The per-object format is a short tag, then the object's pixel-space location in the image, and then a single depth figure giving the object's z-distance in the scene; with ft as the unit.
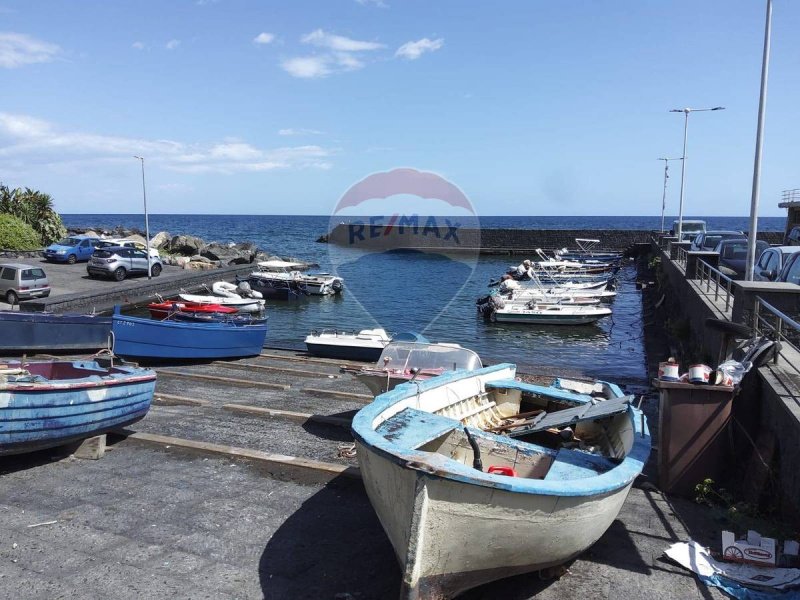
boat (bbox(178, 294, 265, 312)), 87.23
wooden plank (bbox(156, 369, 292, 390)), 46.75
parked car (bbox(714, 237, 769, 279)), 71.46
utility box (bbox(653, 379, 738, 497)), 25.07
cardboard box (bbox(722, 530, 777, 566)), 19.52
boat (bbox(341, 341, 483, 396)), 33.53
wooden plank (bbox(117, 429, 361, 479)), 26.96
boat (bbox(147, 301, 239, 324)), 69.56
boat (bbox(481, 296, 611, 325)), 97.96
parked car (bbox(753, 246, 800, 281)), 51.75
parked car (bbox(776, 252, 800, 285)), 46.42
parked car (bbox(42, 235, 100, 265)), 129.87
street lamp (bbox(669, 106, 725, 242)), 126.11
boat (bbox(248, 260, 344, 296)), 130.11
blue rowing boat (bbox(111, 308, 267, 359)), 53.67
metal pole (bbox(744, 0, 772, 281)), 45.27
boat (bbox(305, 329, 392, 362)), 64.59
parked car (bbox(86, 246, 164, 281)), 112.98
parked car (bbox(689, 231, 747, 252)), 96.77
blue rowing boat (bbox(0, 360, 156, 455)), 24.07
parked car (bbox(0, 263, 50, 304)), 83.15
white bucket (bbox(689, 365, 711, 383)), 25.25
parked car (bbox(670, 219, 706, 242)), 158.36
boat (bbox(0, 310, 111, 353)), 54.60
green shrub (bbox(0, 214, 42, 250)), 132.05
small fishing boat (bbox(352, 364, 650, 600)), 15.87
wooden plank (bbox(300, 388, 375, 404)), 42.19
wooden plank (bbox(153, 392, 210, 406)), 39.95
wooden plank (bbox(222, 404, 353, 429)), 35.15
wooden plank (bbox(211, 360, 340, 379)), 53.26
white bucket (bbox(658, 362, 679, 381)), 25.63
